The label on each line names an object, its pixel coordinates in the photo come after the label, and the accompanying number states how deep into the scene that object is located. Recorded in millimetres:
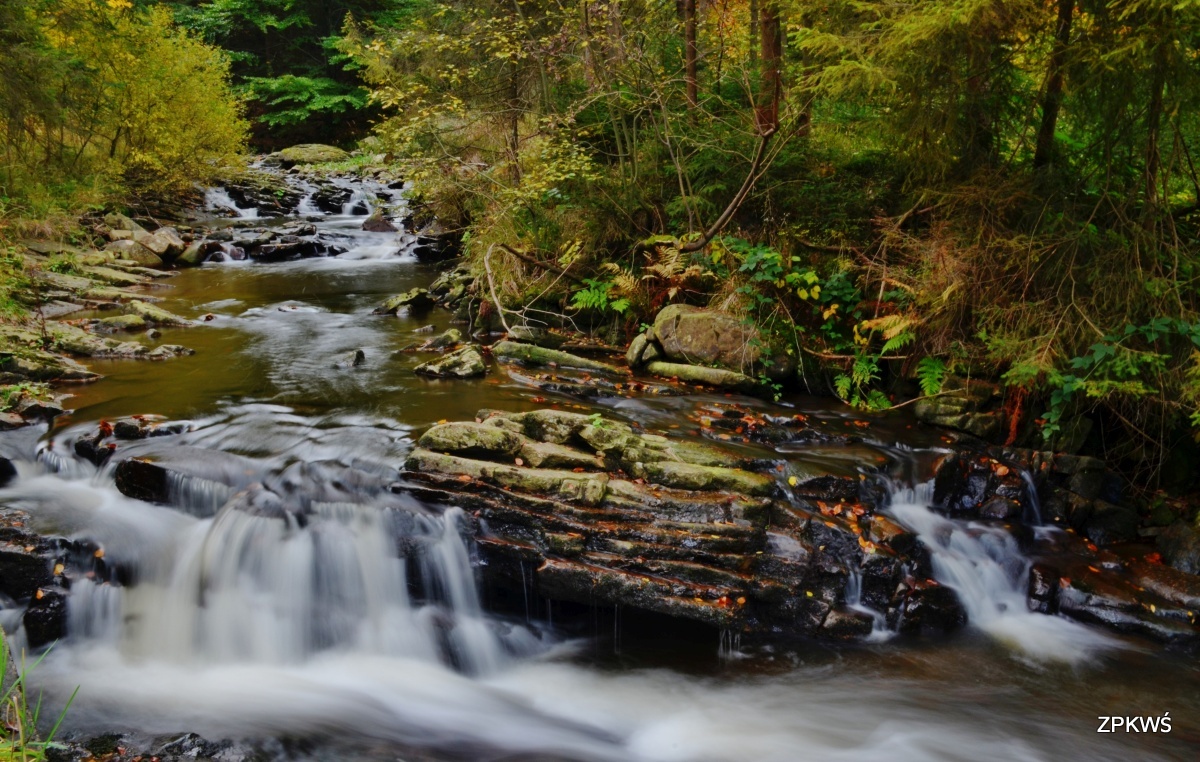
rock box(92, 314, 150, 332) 11297
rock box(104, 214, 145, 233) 18031
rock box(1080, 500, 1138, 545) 6918
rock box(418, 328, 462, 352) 10992
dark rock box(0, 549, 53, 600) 5574
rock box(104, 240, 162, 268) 16641
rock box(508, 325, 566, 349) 10844
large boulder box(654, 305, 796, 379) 9070
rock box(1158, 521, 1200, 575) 6457
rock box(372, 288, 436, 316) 13508
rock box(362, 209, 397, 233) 21094
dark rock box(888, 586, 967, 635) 6043
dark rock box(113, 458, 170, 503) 6531
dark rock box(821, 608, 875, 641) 5902
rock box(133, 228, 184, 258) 17094
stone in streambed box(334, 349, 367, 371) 10089
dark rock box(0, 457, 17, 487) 6590
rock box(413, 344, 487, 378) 9523
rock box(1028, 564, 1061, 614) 6293
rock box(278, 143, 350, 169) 31297
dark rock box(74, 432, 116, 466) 6910
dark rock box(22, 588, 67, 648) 5480
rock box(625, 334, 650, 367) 9836
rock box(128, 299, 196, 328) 12031
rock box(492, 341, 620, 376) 9908
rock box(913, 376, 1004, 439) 7801
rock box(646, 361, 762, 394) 8977
